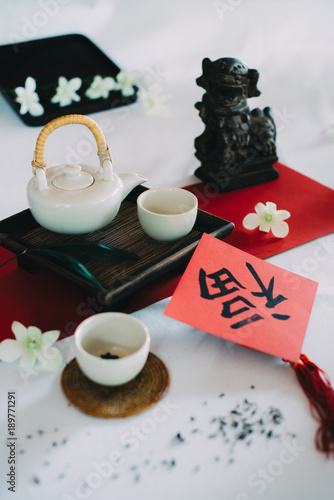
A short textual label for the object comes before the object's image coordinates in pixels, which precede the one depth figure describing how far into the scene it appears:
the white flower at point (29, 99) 1.37
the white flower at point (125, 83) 1.54
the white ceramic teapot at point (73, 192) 0.79
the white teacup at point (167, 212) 0.82
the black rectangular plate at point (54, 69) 1.47
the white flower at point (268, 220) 1.01
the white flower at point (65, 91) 1.44
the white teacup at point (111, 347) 0.61
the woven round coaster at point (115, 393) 0.64
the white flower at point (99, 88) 1.52
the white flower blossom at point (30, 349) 0.70
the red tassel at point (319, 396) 0.63
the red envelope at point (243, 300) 0.72
